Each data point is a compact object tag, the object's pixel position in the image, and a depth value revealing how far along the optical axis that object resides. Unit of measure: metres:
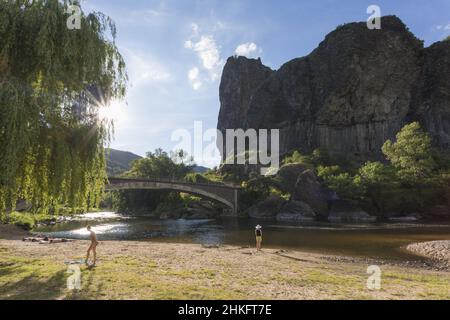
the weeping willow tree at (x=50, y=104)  12.63
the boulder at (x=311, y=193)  69.04
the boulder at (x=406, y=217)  59.56
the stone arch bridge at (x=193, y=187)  61.13
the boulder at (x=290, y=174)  77.69
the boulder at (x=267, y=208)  72.56
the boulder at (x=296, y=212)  66.38
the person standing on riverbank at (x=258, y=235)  24.66
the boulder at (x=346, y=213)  62.59
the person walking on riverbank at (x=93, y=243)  15.99
